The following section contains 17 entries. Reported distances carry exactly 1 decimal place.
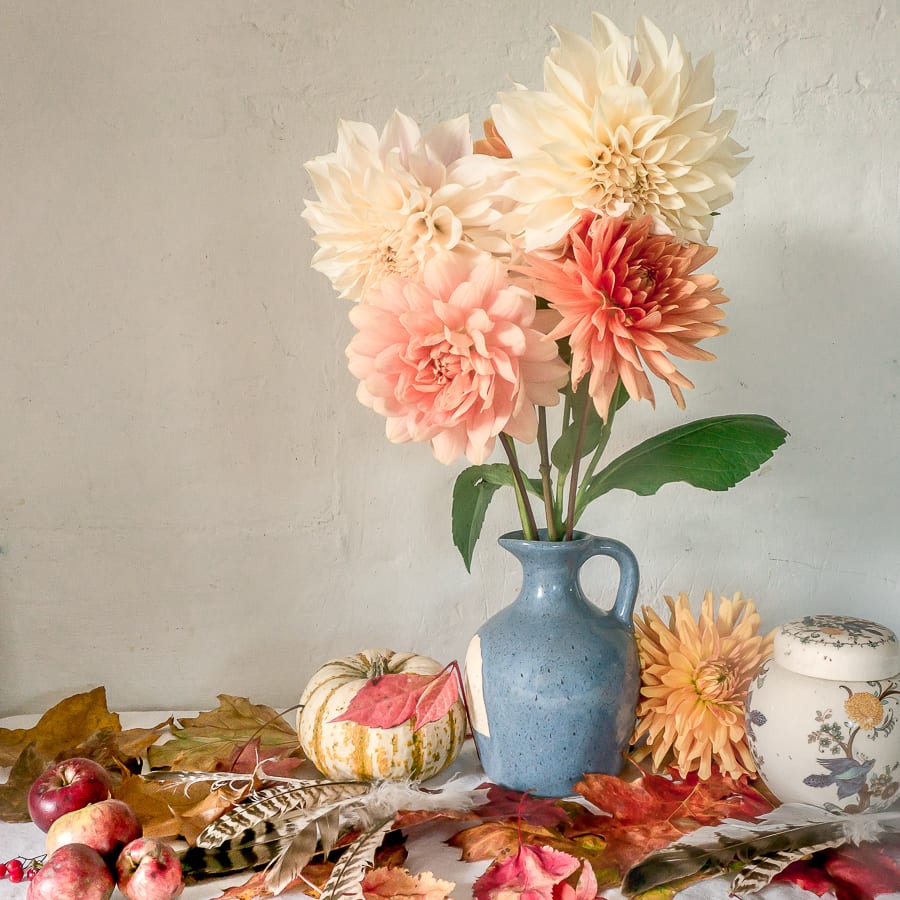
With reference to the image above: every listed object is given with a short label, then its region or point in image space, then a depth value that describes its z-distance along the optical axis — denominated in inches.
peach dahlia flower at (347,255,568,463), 27.9
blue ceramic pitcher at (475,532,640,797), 33.4
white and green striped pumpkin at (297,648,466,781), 34.5
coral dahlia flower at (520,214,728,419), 27.4
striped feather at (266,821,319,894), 28.5
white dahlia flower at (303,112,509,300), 29.3
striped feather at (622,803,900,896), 27.1
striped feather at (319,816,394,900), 27.4
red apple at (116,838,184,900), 27.8
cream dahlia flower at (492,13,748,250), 27.4
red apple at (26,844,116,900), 27.6
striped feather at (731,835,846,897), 27.2
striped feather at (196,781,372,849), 29.9
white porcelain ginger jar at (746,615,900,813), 29.9
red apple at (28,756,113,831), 32.0
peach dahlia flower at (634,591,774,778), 34.0
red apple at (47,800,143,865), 29.7
